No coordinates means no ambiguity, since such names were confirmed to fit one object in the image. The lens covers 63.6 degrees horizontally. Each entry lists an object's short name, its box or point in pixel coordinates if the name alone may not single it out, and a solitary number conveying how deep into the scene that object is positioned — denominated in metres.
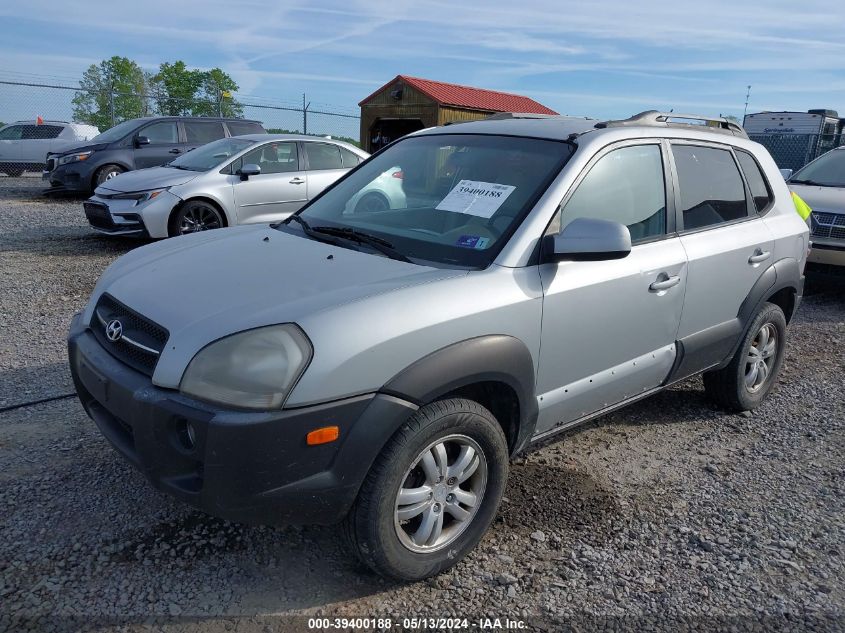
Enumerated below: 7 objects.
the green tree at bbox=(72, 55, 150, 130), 20.14
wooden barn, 20.61
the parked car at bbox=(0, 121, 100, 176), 17.52
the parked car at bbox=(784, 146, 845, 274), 7.62
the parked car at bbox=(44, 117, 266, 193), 12.56
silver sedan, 8.27
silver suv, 2.24
